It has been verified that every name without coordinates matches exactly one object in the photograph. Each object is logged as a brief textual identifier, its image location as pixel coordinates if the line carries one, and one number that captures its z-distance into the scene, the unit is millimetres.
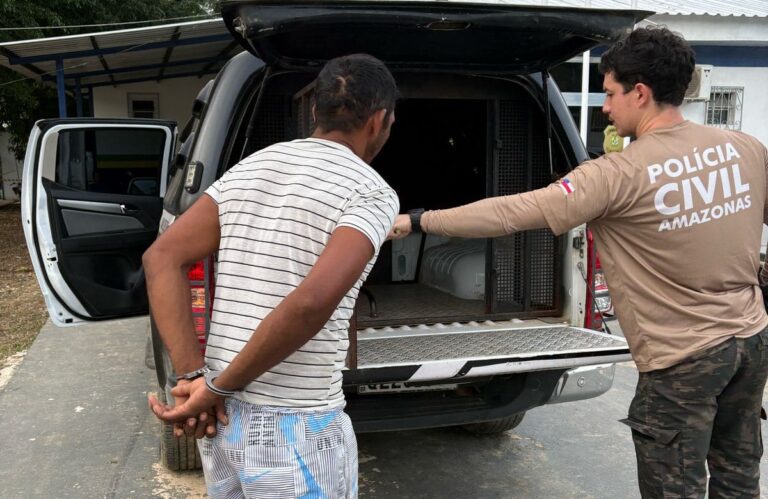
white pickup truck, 2791
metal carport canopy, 9375
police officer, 2158
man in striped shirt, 1656
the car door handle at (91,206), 4336
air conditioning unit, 9763
